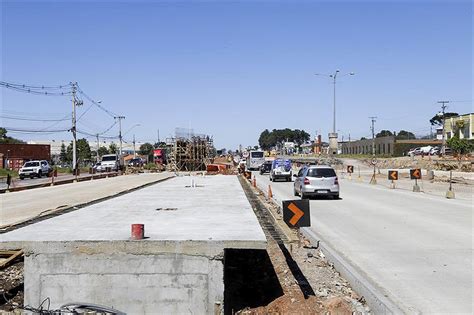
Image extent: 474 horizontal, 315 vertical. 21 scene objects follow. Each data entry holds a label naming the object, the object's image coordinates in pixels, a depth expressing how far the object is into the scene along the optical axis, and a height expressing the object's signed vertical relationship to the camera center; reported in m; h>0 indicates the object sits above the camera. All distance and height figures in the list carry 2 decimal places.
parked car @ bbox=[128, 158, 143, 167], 90.74 -1.78
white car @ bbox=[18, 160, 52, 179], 56.47 -1.78
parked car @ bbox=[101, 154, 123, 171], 66.19 -1.24
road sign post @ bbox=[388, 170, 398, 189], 35.13 -1.62
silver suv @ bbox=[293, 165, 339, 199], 26.91 -1.61
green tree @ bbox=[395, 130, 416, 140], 190.56 +4.97
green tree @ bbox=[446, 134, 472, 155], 87.75 +0.58
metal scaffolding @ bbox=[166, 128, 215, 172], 69.56 -0.19
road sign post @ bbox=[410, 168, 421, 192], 32.12 -1.43
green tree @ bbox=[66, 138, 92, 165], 139.88 +0.15
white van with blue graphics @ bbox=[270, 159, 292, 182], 48.38 -1.79
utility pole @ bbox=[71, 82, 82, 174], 62.98 +3.10
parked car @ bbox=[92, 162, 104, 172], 67.01 -1.95
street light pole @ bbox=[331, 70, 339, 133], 63.66 +3.64
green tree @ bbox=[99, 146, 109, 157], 179.19 +0.43
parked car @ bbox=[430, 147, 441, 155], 100.01 -0.26
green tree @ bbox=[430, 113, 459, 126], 162.56 +9.03
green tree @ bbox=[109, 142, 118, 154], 161.18 +0.97
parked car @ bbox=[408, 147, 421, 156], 104.56 -0.43
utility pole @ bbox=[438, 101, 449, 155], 94.28 +0.37
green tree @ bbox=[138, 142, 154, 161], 192.98 +0.33
